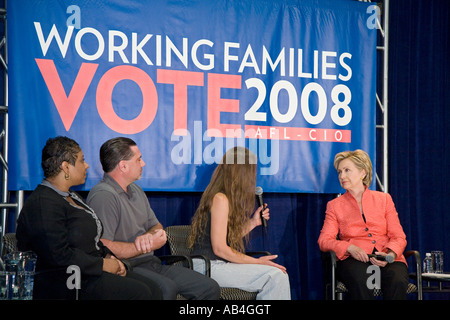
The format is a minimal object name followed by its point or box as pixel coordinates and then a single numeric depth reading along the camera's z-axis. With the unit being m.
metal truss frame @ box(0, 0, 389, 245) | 5.10
